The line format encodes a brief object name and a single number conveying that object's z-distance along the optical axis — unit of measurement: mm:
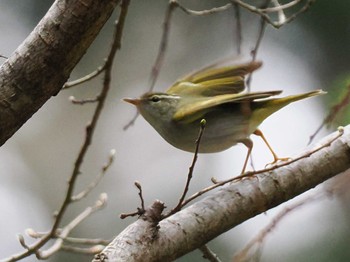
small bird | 4910
